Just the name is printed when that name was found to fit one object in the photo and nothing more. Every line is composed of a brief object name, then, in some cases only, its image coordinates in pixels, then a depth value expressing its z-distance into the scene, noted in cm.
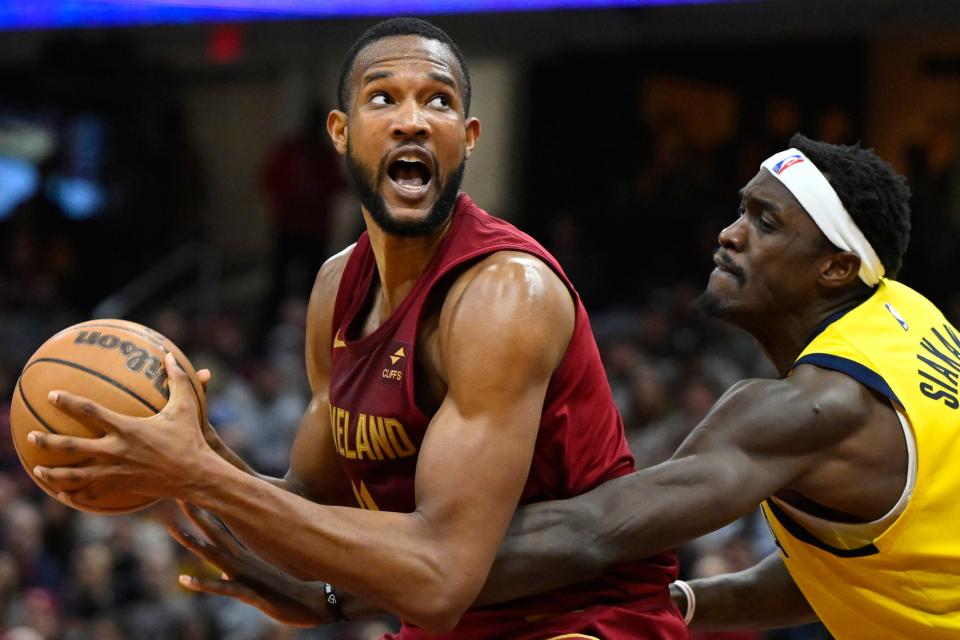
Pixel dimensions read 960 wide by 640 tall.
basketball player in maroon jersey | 614
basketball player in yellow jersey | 675
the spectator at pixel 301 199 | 2423
